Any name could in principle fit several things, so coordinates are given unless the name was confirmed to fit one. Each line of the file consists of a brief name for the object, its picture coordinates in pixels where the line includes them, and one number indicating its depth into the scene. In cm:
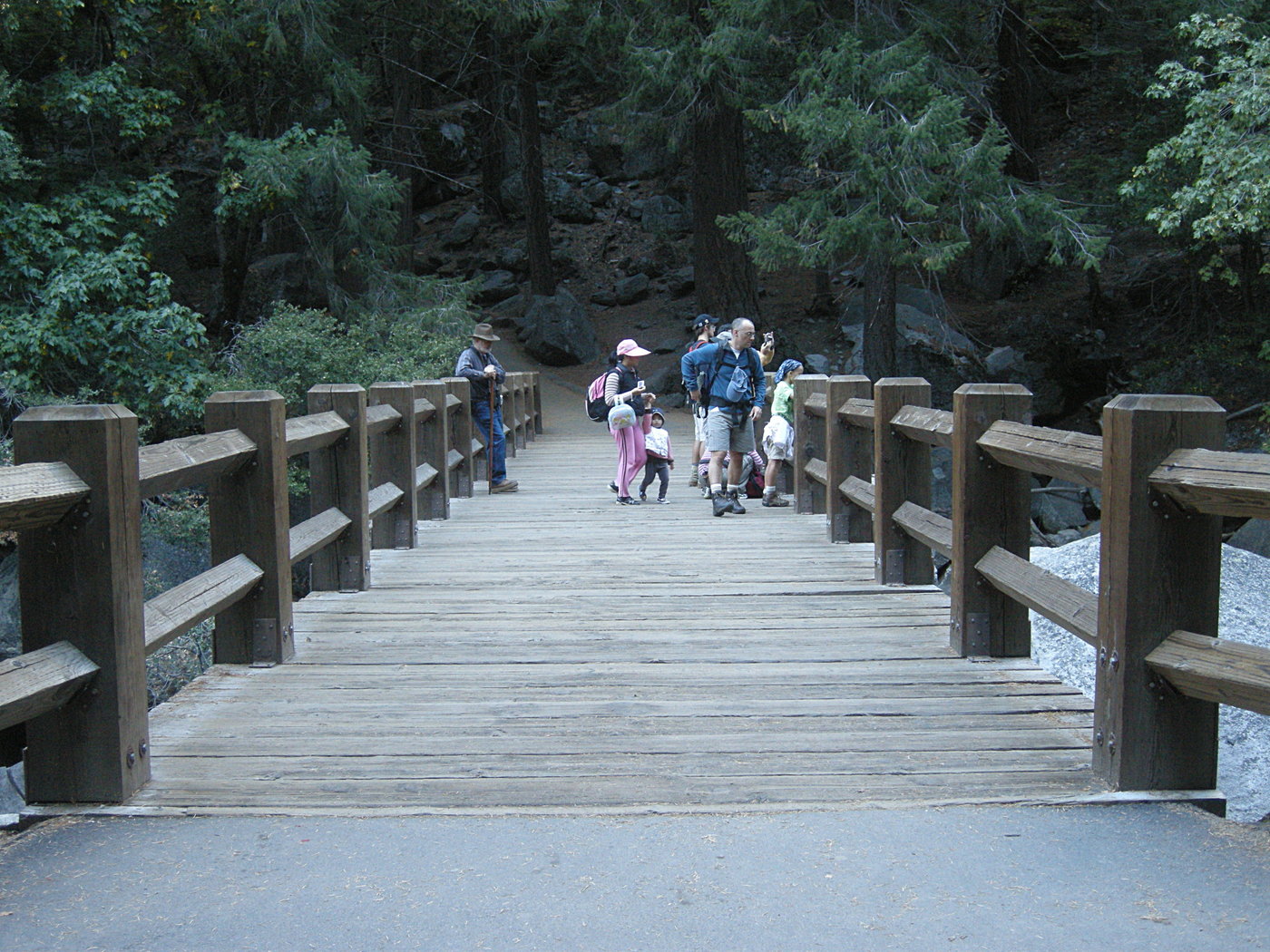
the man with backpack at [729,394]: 1019
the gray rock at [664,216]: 3691
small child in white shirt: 1161
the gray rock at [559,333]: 3015
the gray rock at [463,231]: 3831
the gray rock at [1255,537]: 1359
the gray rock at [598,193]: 4009
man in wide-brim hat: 1240
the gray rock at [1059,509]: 1916
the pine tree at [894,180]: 1769
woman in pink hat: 1102
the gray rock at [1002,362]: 2436
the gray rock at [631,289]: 3469
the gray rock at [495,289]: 3516
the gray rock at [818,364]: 2590
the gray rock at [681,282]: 3391
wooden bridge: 376
